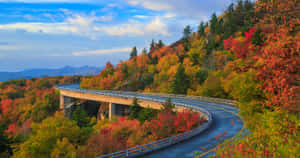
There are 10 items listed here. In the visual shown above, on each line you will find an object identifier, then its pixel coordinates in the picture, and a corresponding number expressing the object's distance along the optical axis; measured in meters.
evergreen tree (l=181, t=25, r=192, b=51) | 91.81
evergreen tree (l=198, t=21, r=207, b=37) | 89.44
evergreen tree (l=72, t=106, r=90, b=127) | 41.25
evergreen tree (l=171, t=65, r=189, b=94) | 53.60
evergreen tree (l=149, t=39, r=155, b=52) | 102.50
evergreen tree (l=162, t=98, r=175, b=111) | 27.68
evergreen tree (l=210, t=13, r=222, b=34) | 78.67
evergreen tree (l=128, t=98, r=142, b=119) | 38.54
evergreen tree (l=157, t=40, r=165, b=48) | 101.12
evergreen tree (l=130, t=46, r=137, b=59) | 107.88
